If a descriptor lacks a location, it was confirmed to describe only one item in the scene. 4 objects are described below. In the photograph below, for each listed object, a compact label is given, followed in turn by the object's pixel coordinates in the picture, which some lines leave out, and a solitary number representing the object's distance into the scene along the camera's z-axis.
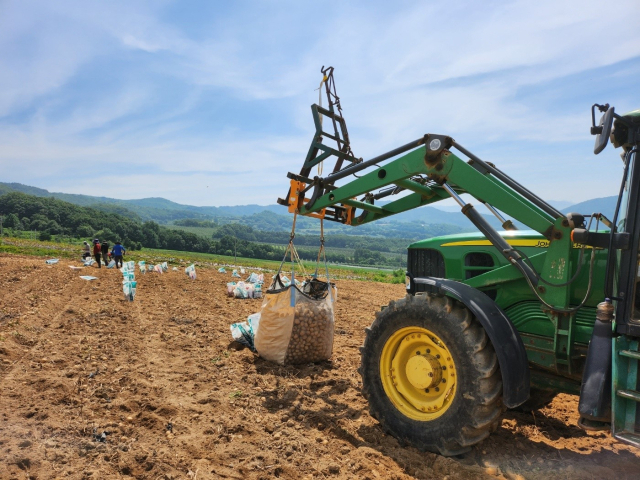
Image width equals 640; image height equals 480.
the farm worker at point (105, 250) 18.65
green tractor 2.73
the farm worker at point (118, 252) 17.59
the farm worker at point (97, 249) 17.53
